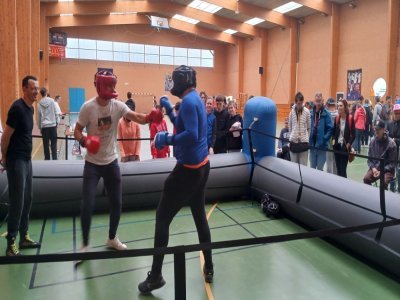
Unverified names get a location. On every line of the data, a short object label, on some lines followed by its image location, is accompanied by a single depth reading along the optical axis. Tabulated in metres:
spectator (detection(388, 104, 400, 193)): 5.58
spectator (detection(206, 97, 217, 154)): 5.50
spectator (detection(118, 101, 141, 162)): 5.22
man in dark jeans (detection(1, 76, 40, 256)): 3.01
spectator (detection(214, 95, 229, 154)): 5.82
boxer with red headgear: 2.94
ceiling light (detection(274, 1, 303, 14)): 18.88
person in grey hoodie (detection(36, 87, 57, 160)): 7.57
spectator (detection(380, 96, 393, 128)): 10.66
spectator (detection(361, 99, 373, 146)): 11.12
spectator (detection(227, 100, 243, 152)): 5.81
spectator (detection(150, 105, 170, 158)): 5.89
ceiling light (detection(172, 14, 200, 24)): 25.17
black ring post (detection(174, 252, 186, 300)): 1.55
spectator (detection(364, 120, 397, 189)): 4.69
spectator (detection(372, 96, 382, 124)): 11.55
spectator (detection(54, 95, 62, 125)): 7.92
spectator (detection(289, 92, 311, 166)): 5.52
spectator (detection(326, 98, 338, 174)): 5.85
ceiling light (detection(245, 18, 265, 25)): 22.51
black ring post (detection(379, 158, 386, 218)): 3.13
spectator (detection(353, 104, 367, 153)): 10.05
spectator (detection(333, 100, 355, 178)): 5.67
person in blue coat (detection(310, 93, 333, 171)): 5.71
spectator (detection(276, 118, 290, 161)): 6.22
